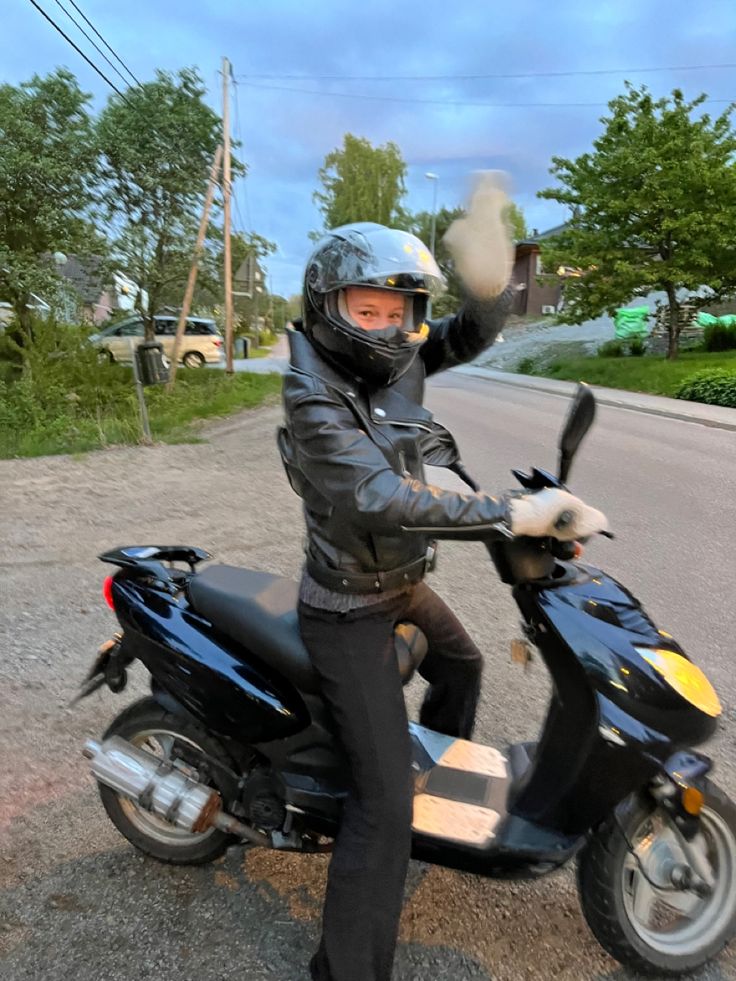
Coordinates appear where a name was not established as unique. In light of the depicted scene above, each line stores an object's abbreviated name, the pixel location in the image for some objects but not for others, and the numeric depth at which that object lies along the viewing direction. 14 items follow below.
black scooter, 1.87
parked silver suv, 22.00
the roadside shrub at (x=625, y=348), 24.36
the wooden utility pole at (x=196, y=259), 15.28
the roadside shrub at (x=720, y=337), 21.58
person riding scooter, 1.73
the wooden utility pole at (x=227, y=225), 16.50
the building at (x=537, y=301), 42.41
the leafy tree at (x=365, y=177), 59.62
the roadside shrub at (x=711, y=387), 15.09
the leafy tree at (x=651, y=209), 18.91
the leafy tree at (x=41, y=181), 13.52
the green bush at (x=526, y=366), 27.29
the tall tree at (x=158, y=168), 15.08
